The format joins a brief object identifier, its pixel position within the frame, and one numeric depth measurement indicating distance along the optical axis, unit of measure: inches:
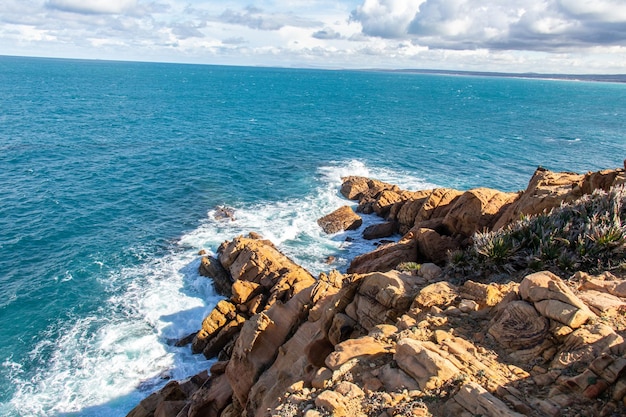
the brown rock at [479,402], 329.1
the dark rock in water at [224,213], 1706.8
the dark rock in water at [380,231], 1523.1
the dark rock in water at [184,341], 1040.8
